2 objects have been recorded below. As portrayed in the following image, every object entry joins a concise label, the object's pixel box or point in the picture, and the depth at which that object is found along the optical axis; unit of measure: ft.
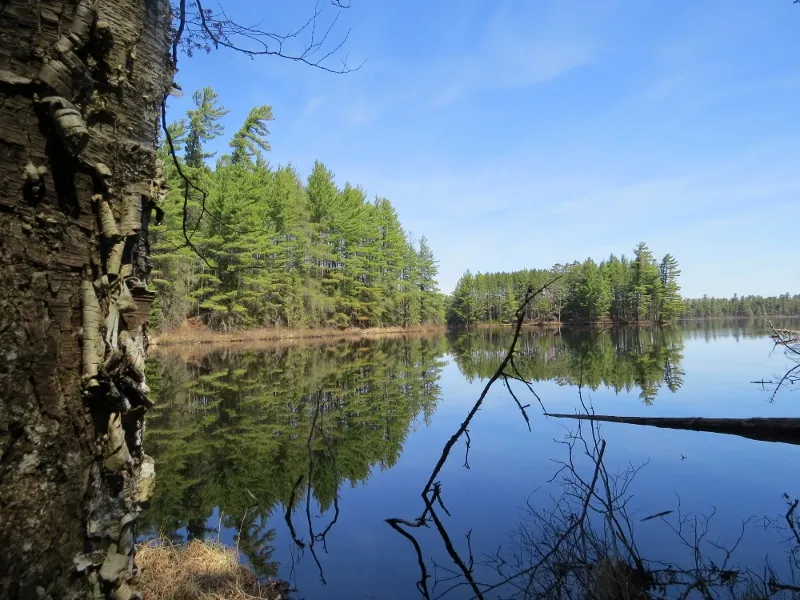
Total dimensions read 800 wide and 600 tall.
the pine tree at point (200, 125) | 103.24
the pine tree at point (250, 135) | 113.70
